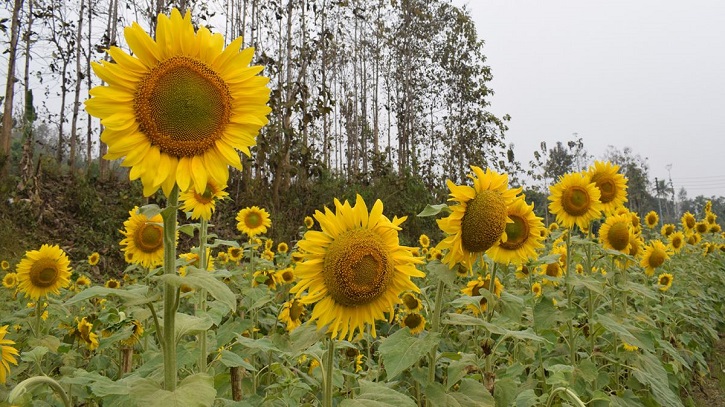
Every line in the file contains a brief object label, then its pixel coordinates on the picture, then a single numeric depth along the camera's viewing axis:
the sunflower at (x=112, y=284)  3.87
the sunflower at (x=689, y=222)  7.04
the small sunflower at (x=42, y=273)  2.91
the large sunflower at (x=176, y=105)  1.22
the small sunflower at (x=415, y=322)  2.80
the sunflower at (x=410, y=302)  2.78
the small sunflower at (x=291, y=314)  2.56
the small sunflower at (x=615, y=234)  3.47
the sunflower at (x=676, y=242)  6.23
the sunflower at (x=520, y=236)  2.24
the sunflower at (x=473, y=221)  1.73
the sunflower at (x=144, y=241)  2.62
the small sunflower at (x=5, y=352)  1.89
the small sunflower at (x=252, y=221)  4.38
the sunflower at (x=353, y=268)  1.38
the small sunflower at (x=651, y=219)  6.24
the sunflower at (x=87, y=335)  2.70
